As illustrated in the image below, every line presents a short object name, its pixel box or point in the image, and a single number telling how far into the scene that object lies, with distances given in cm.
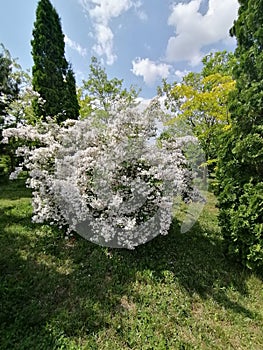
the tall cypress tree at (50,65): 714
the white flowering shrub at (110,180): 299
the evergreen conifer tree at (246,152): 286
